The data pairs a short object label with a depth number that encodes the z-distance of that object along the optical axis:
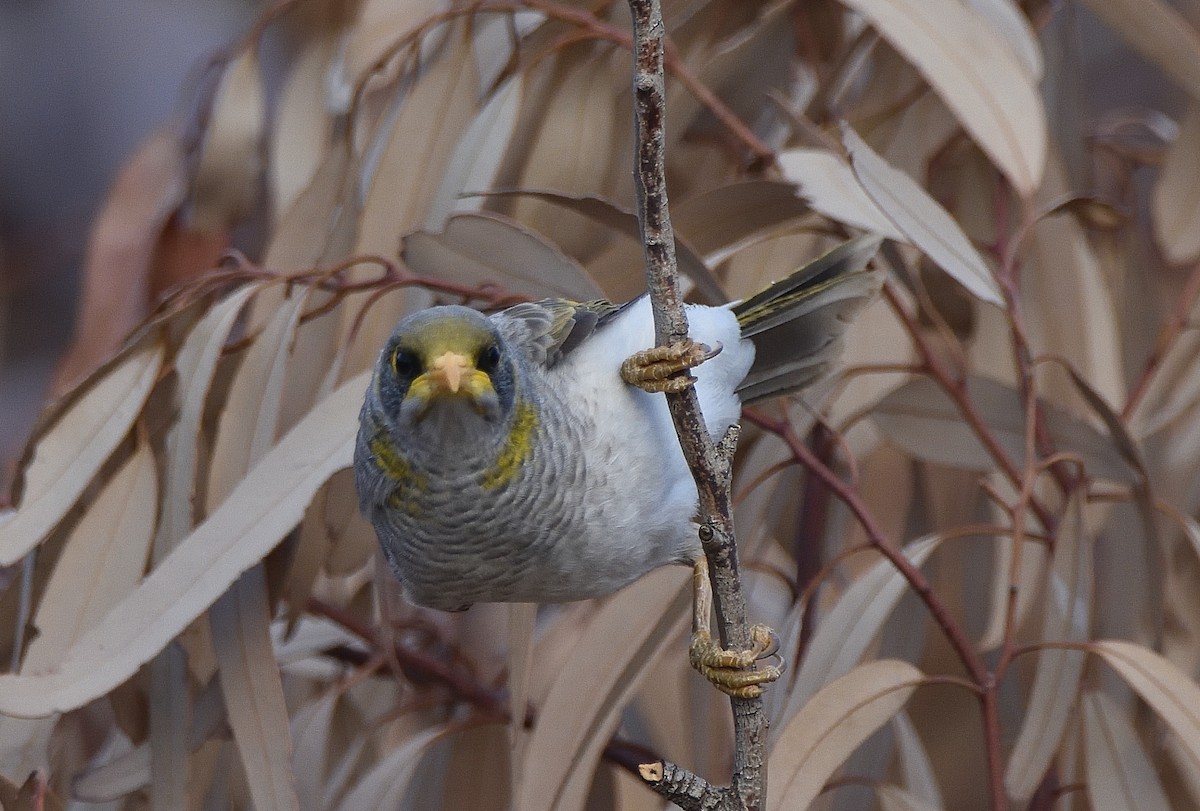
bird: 3.85
